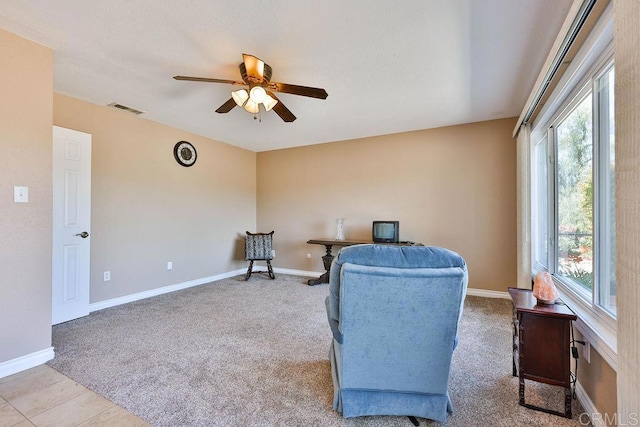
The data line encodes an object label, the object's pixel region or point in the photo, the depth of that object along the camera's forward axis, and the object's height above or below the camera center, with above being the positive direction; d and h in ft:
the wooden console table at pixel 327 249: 14.77 -1.90
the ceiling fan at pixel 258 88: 7.20 +3.46
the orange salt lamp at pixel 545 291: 5.59 -1.56
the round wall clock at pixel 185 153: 14.02 +3.20
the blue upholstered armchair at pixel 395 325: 4.44 -1.85
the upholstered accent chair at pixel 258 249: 15.85 -1.96
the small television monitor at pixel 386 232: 13.52 -0.85
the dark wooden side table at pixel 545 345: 5.20 -2.54
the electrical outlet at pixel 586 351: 5.26 -2.65
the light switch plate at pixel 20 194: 6.71 +0.52
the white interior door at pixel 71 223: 9.55 -0.28
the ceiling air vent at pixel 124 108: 10.97 +4.39
